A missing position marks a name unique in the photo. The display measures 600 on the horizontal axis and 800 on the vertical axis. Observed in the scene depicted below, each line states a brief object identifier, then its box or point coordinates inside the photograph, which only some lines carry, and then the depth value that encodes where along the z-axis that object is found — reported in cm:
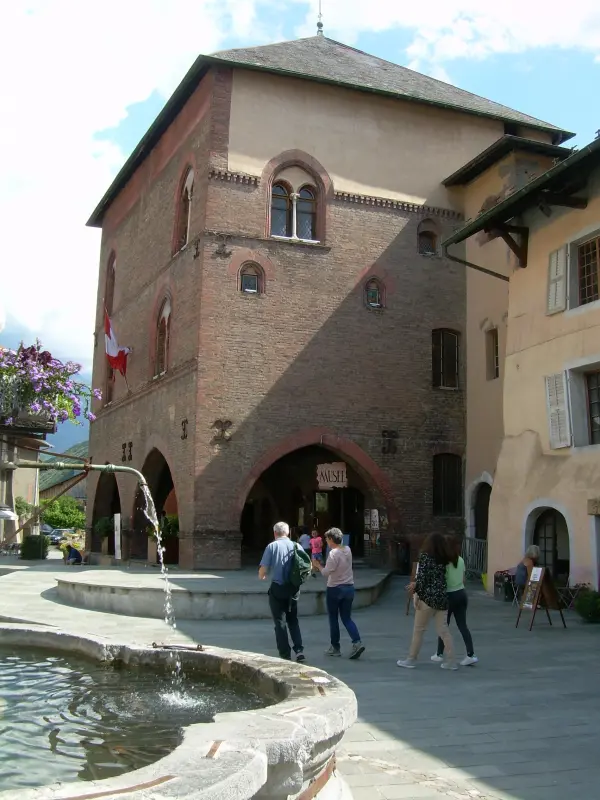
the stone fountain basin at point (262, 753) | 305
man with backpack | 927
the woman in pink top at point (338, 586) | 972
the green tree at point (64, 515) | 6544
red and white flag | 2780
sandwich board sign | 1229
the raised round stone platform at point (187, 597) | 1330
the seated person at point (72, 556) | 2717
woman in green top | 921
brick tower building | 2178
